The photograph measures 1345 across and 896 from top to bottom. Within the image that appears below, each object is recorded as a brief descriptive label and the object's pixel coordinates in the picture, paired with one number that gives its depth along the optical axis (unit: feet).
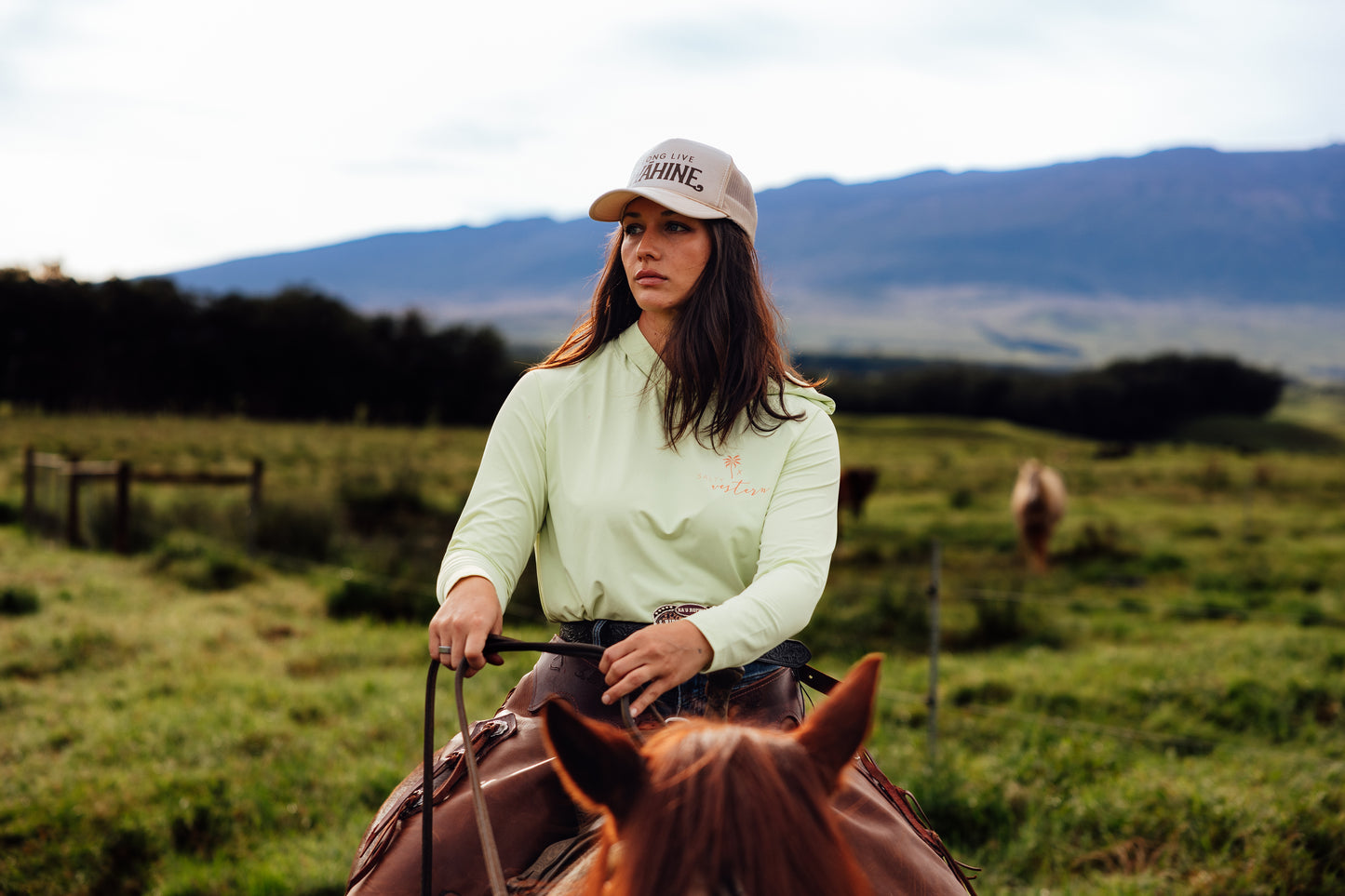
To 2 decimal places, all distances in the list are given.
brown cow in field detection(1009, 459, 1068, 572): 41.32
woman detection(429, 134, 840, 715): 6.06
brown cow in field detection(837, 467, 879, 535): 54.29
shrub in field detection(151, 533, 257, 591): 31.27
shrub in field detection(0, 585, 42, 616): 26.43
